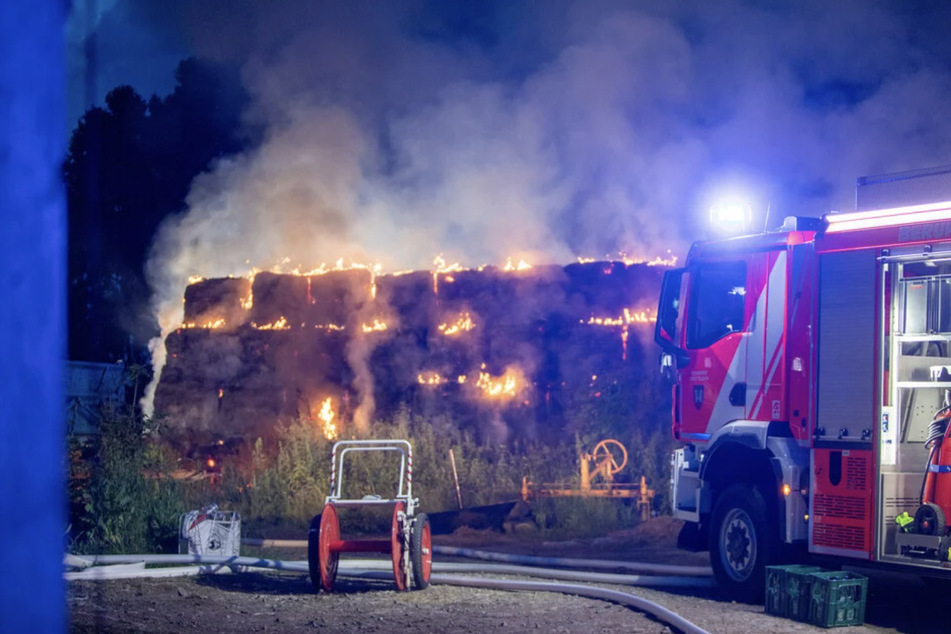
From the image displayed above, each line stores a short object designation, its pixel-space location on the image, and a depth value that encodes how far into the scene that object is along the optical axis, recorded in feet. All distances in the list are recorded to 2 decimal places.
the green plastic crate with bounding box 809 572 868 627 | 30.55
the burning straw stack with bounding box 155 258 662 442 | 76.02
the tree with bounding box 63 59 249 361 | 121.08
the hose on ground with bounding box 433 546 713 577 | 40.47
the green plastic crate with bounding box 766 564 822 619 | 31.35
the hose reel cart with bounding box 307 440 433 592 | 36.06
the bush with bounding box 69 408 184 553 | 45.65
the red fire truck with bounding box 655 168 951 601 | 31.07
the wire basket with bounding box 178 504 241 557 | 42.47
